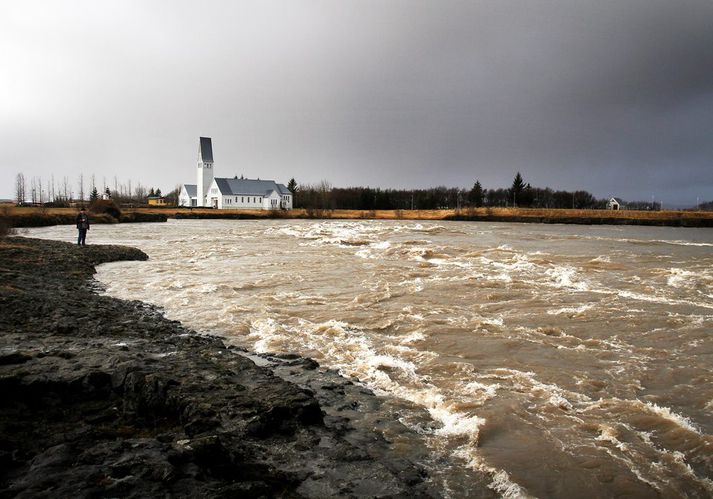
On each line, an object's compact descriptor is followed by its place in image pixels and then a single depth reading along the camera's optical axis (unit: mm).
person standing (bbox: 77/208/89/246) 24366
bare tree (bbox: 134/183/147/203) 165675
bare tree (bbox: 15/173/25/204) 124500
